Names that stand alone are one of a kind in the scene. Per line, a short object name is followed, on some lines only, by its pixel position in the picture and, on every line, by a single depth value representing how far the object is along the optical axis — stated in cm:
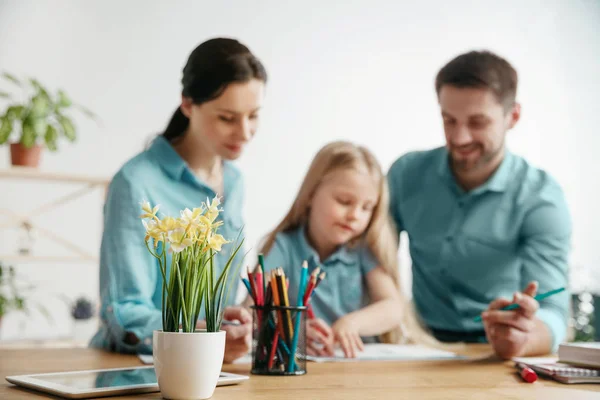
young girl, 160
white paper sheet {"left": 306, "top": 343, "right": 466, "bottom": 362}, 130
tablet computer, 84
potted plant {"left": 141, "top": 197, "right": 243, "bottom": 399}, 82
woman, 135
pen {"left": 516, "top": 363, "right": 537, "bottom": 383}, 108
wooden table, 92
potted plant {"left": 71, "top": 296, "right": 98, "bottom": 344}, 308
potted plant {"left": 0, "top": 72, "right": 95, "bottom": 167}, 291
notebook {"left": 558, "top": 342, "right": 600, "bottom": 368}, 114
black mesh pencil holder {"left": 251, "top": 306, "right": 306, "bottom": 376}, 108
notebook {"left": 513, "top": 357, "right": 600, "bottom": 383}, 108
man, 179
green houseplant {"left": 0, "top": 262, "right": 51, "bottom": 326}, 305
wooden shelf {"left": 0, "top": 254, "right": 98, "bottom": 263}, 297
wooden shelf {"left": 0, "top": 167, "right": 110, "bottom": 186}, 292
